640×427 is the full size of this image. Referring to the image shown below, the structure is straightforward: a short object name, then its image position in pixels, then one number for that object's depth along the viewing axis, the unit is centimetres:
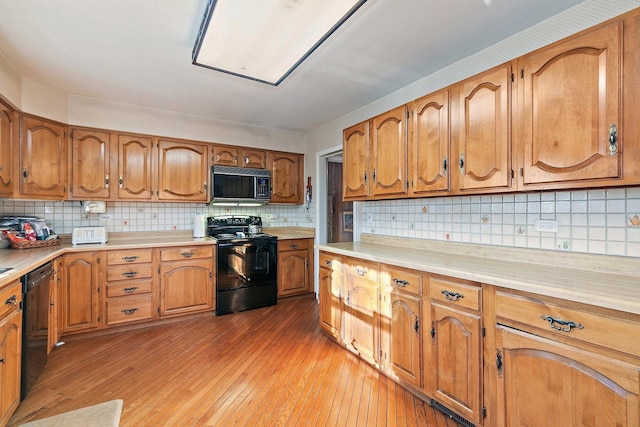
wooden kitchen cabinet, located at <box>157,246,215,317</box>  312
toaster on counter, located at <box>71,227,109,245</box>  285
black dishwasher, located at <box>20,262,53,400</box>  178
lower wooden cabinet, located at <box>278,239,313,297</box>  387
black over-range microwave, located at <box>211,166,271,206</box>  360
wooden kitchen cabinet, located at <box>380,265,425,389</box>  182
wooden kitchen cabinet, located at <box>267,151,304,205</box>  412
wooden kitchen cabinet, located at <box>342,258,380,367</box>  215
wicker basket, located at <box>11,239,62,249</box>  250
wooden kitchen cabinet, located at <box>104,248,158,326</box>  287
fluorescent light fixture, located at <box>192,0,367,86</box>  146
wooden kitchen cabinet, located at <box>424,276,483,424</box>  151
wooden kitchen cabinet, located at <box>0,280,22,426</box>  152
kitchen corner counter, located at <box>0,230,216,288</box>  178
